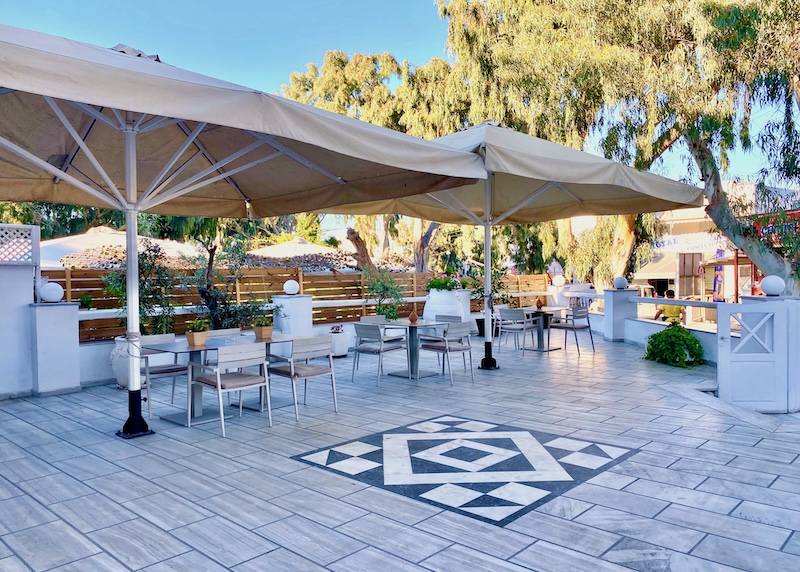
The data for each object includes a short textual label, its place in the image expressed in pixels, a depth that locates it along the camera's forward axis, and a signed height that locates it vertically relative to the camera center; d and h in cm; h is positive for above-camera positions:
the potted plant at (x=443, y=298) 1000 -37
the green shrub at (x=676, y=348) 740 -96
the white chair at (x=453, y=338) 626 -67
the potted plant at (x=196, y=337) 474 -45
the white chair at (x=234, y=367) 430 -69
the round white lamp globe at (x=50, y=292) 621 -8
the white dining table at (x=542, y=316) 873 -67
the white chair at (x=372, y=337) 626 -63
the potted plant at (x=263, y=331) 511 -44
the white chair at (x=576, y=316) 837 -64
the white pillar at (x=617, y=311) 991 -64
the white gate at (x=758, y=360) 555 -85
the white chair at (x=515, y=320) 806 -64
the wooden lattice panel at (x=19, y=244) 605 +43
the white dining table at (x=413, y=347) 674 -80
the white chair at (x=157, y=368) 497 -76
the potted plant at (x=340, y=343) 877 -96
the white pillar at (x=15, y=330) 602 -46
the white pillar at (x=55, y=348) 612 -68
